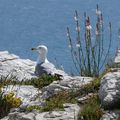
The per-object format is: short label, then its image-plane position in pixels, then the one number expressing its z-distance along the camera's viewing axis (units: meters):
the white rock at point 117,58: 14.56
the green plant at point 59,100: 12.75
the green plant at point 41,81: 17.27
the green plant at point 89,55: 19.95
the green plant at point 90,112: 11.98
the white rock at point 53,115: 12.26
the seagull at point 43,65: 22.49
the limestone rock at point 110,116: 11.93
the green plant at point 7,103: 14.55
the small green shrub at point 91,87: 13.56
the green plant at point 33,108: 12.82
